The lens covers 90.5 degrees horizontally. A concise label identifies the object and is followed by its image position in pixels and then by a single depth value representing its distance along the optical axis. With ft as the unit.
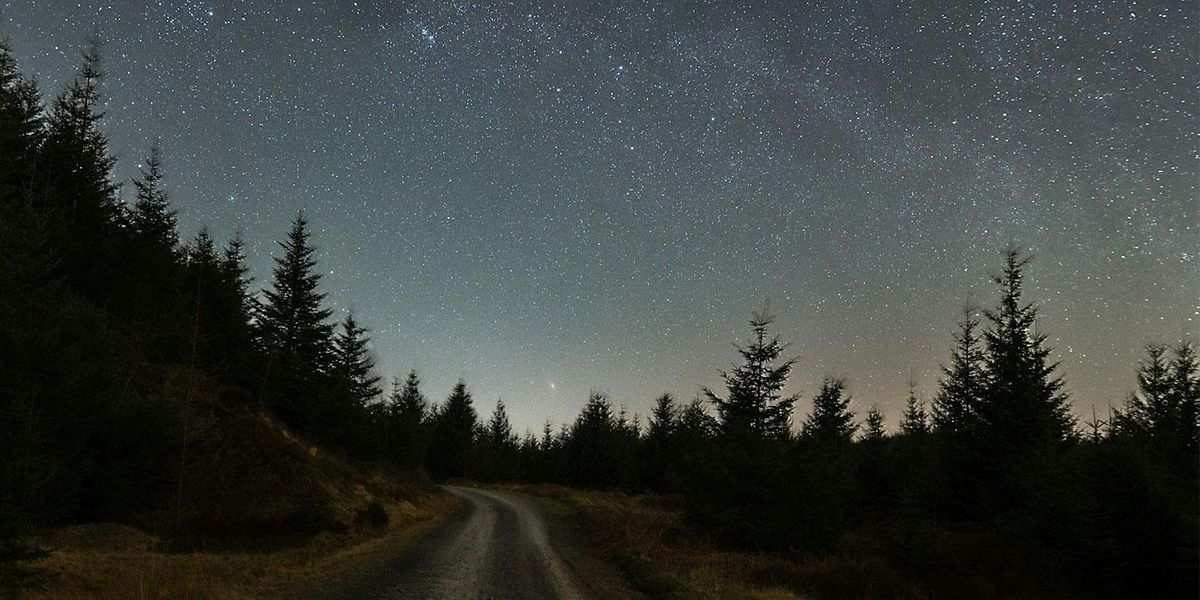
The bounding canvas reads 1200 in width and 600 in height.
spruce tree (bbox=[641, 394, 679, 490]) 183.21
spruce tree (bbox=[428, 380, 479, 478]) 244.63
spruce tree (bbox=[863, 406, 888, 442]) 180.92
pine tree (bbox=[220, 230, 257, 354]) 121.60
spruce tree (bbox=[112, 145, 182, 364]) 81.82
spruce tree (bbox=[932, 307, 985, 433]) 89.71
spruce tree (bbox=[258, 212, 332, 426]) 126.41
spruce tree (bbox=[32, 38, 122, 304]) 96.22
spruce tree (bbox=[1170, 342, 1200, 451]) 65.92
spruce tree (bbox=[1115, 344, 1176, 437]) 61.52
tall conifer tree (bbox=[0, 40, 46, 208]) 95.96
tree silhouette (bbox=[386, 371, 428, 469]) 181.88
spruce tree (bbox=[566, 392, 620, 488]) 195.11
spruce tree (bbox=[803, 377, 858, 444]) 140.15
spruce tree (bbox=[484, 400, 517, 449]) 313.32
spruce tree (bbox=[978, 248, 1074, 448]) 77.15
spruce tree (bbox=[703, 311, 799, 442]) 71.10
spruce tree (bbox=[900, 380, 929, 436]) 147.73
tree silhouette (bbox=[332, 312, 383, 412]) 152.94
